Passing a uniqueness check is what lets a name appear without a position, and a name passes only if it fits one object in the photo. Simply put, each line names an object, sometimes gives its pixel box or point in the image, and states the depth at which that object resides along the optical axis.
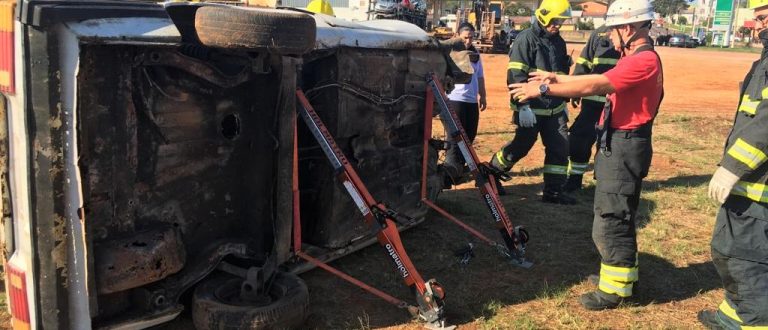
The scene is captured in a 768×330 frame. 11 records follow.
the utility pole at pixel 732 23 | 57.77
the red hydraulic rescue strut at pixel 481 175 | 4.63
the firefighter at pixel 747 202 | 3.27
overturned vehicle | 2.60
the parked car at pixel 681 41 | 51.19
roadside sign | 60.28
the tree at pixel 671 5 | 114.62
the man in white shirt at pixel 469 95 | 6.93
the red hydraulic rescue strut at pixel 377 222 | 3.54
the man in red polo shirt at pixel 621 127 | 3.76
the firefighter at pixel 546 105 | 6.11
